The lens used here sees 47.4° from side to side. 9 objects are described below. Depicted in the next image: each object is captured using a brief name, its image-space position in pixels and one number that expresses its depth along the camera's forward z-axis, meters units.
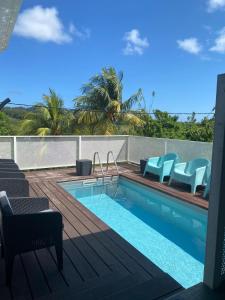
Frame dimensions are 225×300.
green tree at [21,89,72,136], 9.63
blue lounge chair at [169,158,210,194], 5.98
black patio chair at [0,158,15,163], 5.56
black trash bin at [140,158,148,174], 7.81
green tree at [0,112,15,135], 10.52
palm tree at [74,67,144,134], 10.47
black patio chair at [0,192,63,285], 2.31
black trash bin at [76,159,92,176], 7.48
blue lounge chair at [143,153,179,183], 6.94
